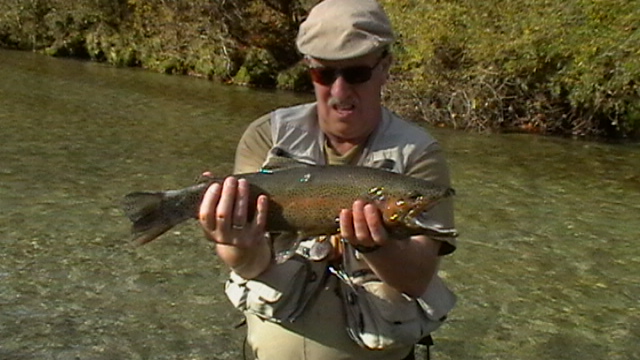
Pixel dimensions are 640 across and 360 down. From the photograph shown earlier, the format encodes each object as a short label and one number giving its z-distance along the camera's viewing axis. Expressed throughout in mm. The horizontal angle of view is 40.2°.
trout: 3521
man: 3658
